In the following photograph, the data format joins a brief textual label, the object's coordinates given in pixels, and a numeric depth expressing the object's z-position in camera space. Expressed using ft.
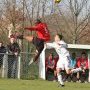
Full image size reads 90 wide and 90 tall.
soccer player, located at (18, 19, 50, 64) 65.82
